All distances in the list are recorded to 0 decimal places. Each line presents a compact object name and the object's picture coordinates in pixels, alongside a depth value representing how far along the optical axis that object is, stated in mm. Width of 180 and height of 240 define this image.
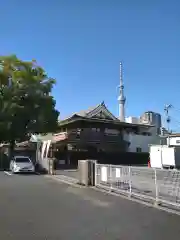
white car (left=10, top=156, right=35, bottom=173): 30016
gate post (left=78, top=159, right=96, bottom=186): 17672
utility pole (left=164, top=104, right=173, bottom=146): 59906
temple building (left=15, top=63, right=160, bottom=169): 45625
